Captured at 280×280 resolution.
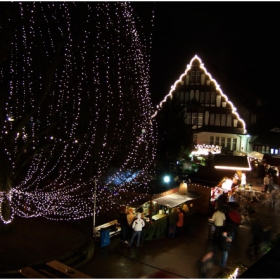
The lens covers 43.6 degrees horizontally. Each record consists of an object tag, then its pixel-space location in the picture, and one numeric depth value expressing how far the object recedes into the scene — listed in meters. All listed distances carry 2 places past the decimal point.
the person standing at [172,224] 14.29
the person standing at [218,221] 12.70
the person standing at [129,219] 13.49
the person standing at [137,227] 12.88
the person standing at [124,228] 13.35
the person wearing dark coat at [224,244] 10.79
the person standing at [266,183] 21.80
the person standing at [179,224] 14.46
